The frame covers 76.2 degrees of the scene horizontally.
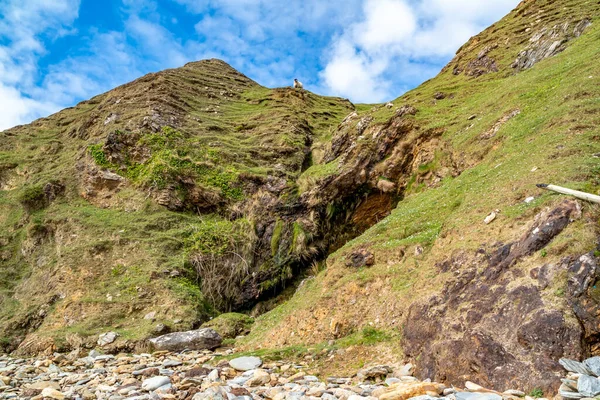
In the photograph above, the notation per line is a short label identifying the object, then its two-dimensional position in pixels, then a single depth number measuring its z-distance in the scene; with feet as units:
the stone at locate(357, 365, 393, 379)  29.45
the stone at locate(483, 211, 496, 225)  36.37
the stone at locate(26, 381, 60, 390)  37.29
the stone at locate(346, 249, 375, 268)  48.57
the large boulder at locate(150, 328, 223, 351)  50.21
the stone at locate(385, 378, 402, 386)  26.81
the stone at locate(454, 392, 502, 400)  19.44
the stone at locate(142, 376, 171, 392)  30.91
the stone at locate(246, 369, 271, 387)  30.09
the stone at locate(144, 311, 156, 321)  63.10
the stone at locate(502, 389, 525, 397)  21.09
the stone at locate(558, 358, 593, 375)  20.03
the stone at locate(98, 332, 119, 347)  57.16
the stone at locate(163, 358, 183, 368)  41.34
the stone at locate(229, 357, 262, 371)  36.21
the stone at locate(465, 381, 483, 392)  21.93
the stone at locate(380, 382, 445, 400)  21.44
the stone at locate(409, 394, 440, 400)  19.86
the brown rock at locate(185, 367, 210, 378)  33.47
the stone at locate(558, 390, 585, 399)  17.99
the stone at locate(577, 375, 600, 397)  17.72
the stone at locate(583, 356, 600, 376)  19.66
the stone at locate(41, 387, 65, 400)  32.55
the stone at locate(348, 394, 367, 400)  22.03
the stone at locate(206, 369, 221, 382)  31.23
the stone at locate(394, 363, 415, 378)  28.96
